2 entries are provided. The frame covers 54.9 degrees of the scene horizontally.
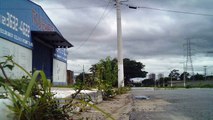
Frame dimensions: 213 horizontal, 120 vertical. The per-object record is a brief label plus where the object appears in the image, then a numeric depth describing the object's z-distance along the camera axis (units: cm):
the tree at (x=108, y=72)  741
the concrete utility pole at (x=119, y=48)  1219
